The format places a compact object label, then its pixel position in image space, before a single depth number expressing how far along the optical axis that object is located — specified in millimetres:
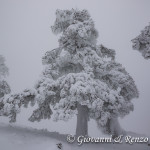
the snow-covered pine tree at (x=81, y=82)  14320
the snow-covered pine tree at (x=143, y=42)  15312
